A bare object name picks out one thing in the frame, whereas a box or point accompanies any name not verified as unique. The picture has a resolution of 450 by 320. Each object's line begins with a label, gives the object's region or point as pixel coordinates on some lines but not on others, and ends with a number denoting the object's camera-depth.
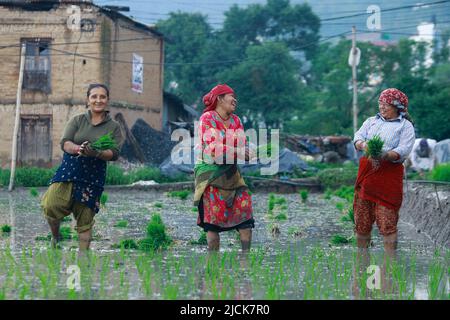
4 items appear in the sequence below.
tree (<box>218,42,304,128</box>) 49.19
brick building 30.34
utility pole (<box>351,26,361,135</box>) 31.29
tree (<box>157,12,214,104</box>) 52.31
